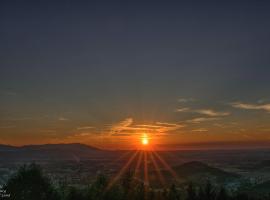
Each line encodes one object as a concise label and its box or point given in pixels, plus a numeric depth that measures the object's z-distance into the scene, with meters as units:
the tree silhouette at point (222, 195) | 79.00
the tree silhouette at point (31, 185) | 50.05
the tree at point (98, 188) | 62.11
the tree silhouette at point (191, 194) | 80.85
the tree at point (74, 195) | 59.38
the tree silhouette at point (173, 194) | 80.50
